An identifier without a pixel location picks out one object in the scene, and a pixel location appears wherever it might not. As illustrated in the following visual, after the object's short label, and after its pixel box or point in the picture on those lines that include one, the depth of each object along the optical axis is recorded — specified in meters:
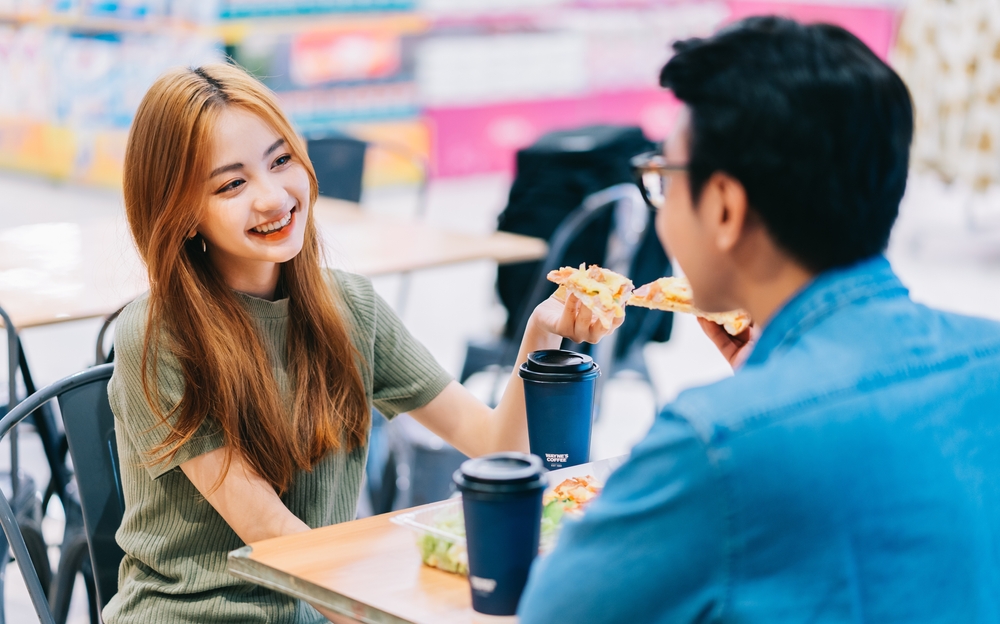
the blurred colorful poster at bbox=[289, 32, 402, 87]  10.10
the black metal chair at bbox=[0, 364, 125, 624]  2.63
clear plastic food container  2.16
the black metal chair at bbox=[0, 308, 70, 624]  3.03
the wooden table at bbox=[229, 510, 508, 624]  2.08
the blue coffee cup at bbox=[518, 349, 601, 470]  2.42
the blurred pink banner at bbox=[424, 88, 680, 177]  11.58
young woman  2.43
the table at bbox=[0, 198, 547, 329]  3.54
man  1.82
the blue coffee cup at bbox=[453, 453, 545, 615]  2.01
